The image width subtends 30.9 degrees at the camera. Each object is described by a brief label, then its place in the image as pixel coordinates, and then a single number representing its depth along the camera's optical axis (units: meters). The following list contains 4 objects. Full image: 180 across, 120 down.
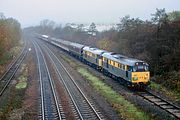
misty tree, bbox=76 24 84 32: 110.00
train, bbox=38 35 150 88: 30.77
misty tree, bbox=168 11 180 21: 55.49
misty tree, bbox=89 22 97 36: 96.73
